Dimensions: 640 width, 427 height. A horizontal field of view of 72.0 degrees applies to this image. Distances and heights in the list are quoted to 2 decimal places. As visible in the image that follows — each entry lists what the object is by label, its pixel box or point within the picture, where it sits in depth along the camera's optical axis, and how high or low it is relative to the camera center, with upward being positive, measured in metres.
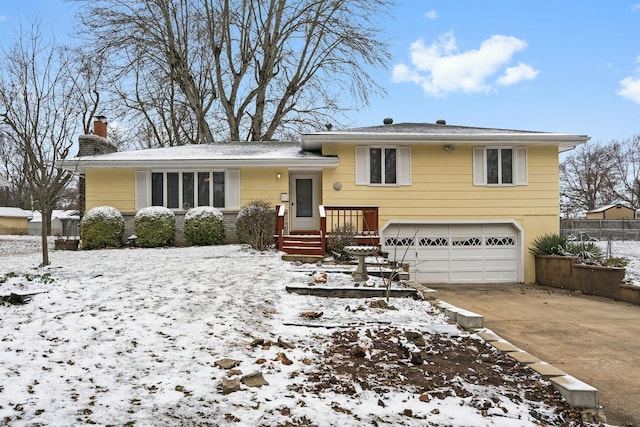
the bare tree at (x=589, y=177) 45.38 +4.40
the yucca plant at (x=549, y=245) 13.12 -0.81
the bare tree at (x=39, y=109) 7.68 +2.02
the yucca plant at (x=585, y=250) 12.04 -0.90
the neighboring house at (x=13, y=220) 33.28 +0.09
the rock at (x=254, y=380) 3.47 -1.27
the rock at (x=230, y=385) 3.34 -1.26
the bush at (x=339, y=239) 10.70 -0.48
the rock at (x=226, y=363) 3.75 -1.23
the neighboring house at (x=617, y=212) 34.66 +0.50
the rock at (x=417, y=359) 4.11 -1.31
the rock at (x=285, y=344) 4.35 -1.24
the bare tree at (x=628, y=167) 44.94 +5.28
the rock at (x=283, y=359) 3.96 -1.27
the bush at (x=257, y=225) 11.22 -0.13
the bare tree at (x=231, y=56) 20.73 +8.23
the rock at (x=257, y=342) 4.30 -1.21
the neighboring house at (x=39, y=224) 42.16 -0.29
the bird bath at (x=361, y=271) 7.48 -0.89
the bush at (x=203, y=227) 12.66 -0.20
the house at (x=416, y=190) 13.45 +0.94
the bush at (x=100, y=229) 12.65 -0.24
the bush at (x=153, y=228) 12.60 -0.21
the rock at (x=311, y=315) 5.45 -1.18
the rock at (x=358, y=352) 4.22 -1.27
